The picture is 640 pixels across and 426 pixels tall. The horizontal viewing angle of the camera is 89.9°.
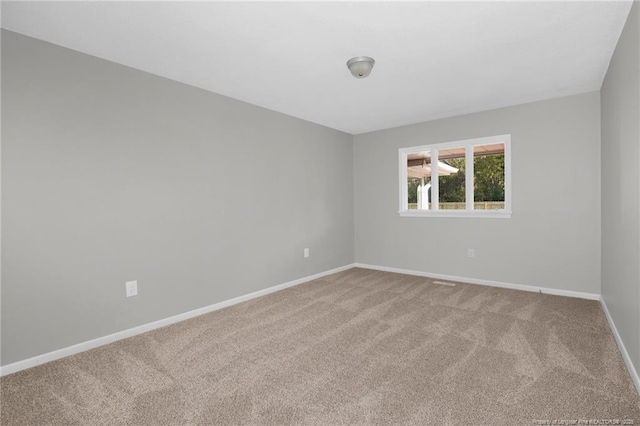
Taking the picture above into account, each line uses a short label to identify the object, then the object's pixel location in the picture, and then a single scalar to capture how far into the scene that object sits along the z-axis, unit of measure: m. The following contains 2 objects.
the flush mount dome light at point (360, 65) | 2.59
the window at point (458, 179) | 4.09
